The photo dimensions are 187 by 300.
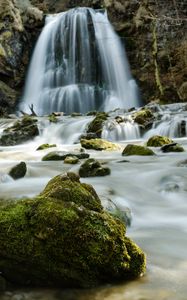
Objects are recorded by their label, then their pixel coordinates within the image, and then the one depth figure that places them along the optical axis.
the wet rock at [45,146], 13.38
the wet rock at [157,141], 12.04
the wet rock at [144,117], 16.17
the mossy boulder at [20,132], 15.65
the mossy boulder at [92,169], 7.01
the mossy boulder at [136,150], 10.04
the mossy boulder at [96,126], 15.44
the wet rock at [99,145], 11.95
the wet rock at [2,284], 2.72
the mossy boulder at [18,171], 7.04
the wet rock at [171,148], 10.60
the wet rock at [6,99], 25.22
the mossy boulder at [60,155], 9.66
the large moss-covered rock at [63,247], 2.81
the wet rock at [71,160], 8.92
